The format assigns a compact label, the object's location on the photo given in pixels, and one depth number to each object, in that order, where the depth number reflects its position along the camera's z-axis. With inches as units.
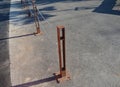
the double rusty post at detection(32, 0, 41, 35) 218.9
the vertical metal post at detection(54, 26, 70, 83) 139.3
